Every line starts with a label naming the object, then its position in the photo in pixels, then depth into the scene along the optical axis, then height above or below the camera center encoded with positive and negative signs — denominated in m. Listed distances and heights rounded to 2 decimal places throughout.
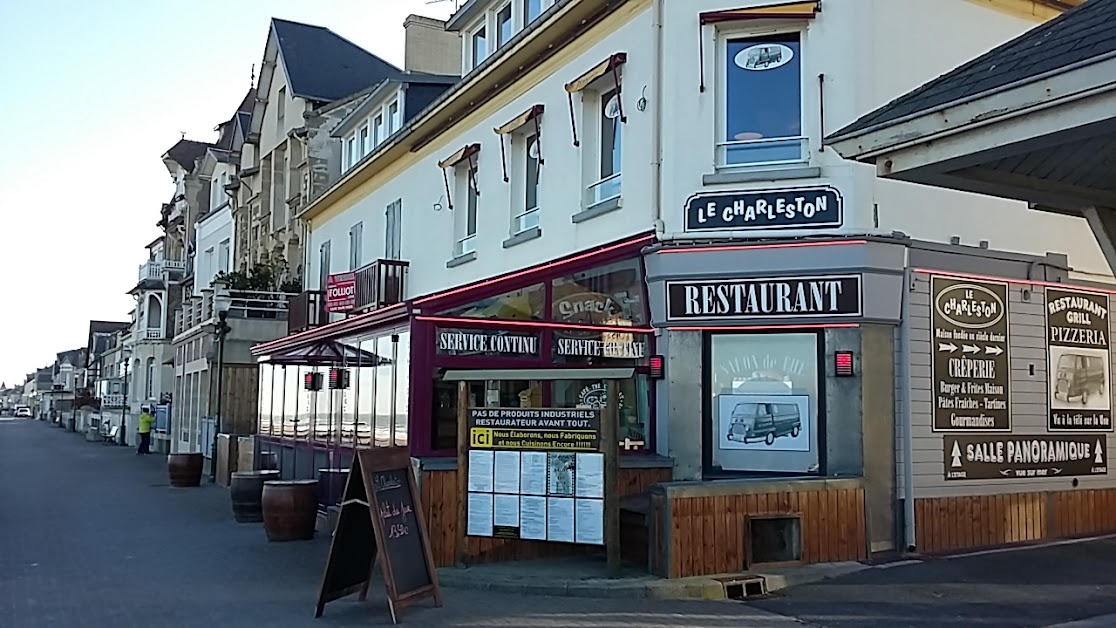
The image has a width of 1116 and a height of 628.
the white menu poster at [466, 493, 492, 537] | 11.06 -1.12
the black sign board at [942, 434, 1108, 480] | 12.61 -0.57
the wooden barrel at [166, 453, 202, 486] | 23.52 -1.45
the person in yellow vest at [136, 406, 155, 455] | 39.44 -1.12
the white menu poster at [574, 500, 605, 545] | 10.57 -1.12
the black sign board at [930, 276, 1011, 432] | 12.52 +0.61
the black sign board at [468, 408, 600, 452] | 10.72 -0.25
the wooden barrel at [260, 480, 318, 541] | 14.07 -1.39
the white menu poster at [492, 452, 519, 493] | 11.01 -0.69
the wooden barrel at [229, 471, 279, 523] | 16.23 -1.40
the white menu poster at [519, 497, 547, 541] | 10.84 -1.12
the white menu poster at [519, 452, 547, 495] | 10.88 -0.68
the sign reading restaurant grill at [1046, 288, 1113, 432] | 13.51 +0.61
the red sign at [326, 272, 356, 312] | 22.50 +2.25
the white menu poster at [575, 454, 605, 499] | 10.60 -0.68
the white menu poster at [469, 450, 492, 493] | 11.08 -0.68
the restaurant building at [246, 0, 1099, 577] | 11.49 +1.15
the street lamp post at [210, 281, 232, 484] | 27.05 +1.80
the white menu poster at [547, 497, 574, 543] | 10.71 -1.12
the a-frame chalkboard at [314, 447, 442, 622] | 9.12 -1.12
